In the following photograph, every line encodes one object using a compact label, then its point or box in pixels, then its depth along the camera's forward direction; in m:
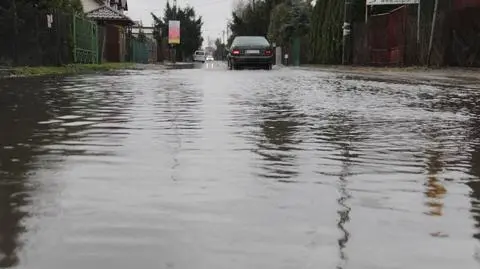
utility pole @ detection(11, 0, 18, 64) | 18.99
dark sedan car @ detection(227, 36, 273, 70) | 28.12
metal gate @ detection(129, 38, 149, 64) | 44.97
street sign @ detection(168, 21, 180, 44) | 82.06
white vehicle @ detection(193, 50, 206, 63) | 86.51
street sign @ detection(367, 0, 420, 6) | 28.48
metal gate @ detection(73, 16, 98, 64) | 25.70
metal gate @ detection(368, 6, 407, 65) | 25.39
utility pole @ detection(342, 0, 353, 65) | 34.28
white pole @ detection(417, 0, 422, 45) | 23.43
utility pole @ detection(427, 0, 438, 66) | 21.83
